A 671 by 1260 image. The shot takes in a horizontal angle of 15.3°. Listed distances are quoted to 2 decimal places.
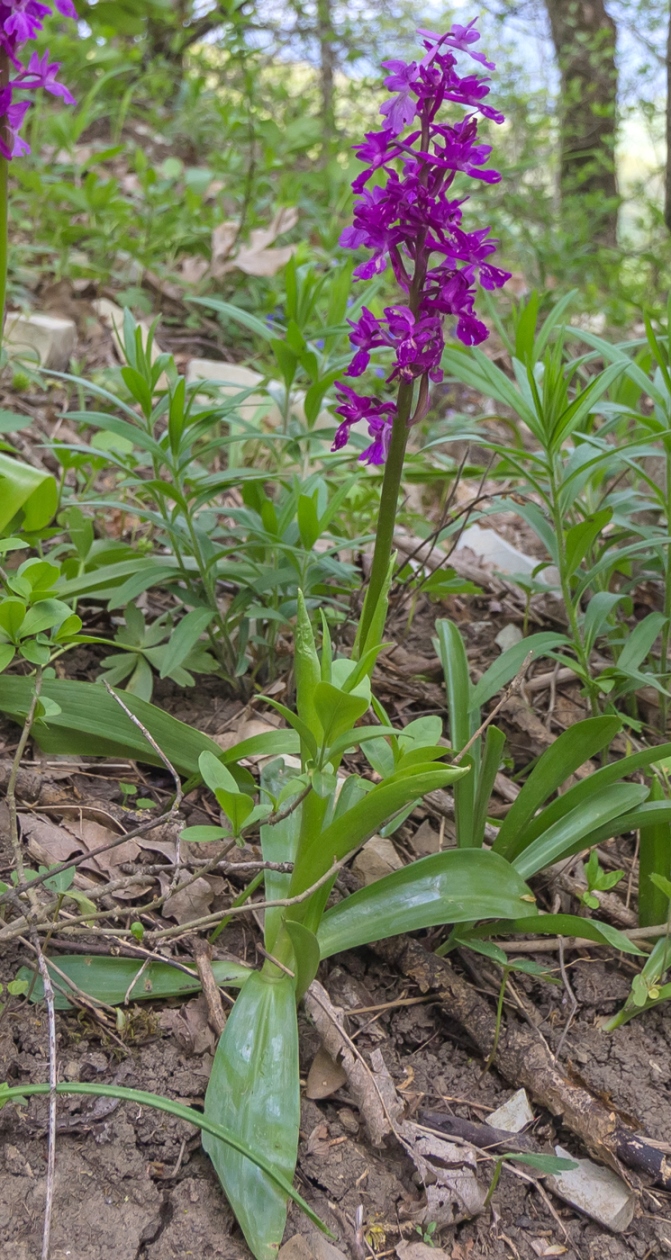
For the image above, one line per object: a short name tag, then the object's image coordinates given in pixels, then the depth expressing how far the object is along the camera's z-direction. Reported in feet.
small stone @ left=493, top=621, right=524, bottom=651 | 3.43
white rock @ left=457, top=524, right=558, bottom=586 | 3.61
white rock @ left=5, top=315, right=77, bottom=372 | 4.13
